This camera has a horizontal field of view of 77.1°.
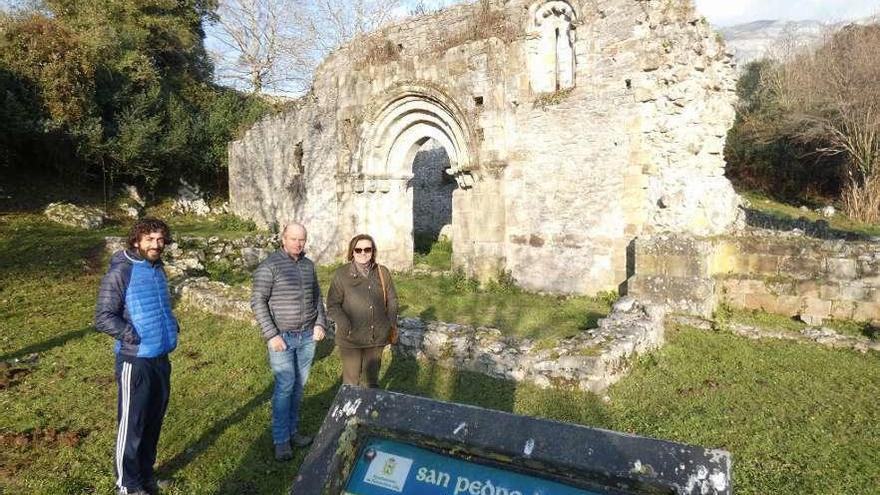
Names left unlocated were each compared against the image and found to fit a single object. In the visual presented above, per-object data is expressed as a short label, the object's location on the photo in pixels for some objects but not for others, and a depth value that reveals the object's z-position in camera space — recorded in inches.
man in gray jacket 154.0
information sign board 67.1
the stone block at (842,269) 275.5
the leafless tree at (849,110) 740.0
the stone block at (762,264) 298.0
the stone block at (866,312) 270.5
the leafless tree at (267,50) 1111.6
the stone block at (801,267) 284.4
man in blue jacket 130.5
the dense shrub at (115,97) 541.6
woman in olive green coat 166.1
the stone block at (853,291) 273.4
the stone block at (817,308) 281.1
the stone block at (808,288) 284.2
